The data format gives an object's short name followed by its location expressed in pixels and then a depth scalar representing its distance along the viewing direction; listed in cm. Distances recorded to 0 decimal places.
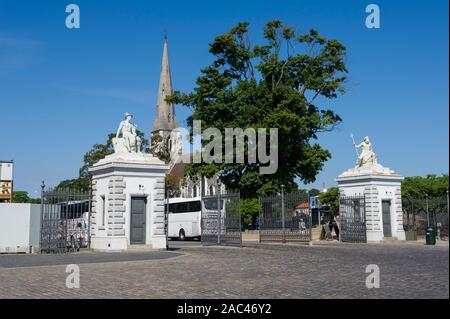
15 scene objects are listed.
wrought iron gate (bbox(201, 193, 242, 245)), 3139
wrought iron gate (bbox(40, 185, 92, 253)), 2695
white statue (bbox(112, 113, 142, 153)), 2834
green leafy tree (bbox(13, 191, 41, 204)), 11297
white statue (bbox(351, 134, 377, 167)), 3569
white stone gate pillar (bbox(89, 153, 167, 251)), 2669
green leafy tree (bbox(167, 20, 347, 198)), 4112
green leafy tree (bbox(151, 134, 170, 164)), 6347
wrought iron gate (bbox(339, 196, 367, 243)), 3418
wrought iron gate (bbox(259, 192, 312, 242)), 3300
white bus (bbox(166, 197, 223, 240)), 4384
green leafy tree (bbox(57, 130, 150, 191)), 5979
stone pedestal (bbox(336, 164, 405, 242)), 3400
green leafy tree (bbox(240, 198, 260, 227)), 6606
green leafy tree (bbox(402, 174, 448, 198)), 6358
